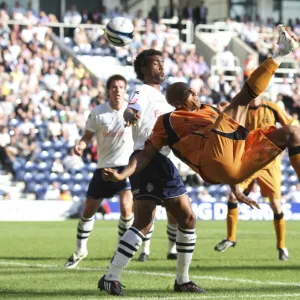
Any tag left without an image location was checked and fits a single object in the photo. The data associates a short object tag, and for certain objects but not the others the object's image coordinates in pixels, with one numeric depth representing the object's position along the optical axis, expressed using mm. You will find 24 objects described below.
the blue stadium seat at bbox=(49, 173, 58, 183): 26219
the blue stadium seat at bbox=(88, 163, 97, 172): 26781
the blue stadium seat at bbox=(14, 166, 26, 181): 26062
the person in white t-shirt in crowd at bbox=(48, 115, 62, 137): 26875
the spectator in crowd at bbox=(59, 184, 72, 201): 26002
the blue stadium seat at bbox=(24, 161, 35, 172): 26062
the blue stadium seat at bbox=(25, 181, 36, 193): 26016
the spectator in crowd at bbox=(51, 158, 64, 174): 26422
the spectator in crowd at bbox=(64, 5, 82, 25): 34688
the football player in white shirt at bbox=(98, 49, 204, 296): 8898
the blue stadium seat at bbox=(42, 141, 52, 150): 26452
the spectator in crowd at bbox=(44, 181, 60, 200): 25844
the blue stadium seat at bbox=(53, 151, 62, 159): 26517
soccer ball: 12773
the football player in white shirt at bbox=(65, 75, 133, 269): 12367
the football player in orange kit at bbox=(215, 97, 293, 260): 13328
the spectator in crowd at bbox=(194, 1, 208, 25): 38844
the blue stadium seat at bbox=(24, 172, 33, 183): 26000
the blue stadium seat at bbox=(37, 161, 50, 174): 26141
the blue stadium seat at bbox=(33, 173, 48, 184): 26031
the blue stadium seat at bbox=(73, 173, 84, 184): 26531
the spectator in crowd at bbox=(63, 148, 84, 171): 26641
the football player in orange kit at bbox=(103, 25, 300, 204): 8219
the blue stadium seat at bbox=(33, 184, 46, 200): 25922
